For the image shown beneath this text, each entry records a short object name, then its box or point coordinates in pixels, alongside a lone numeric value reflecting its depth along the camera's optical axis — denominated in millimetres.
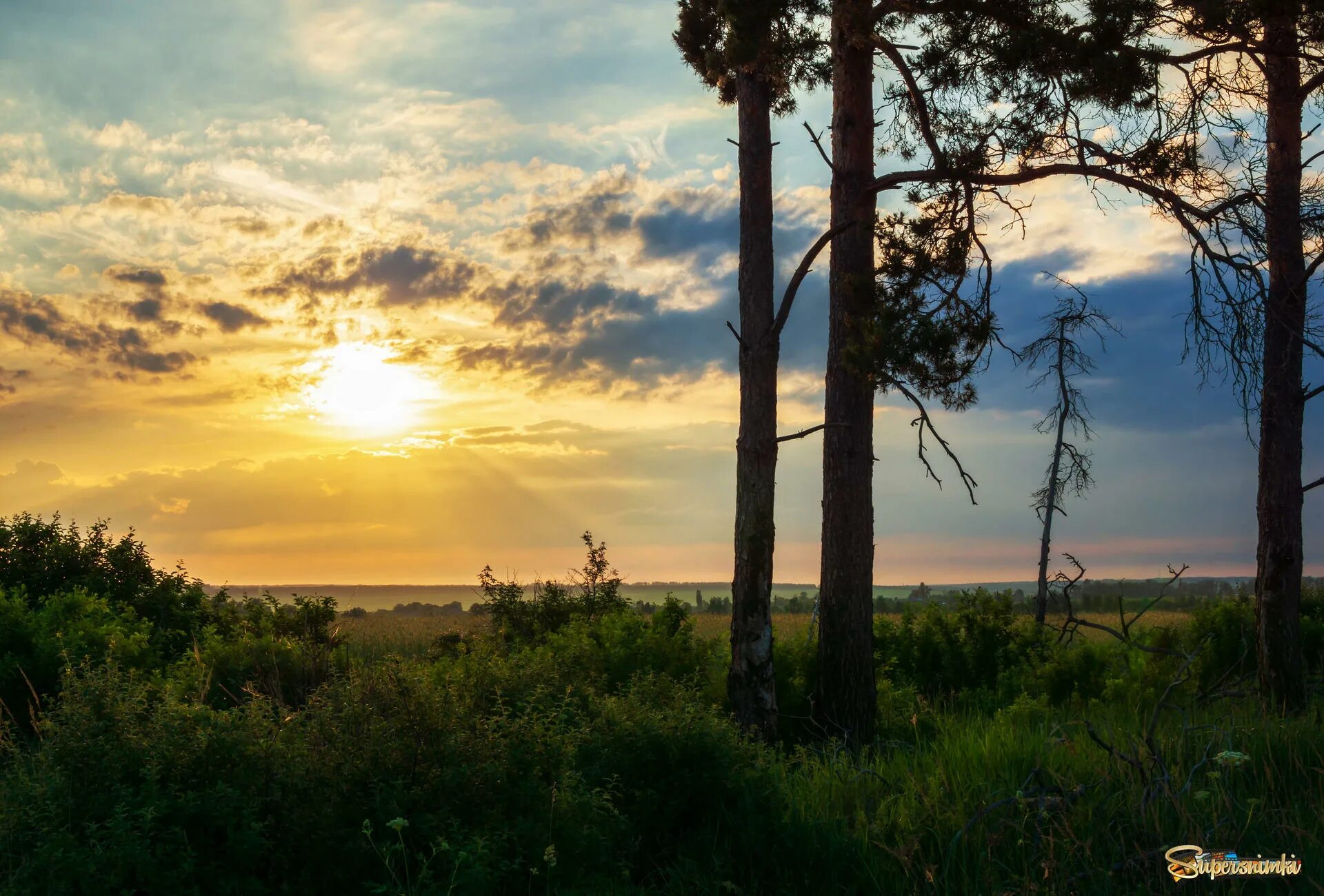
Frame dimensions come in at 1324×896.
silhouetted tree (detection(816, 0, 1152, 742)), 11391
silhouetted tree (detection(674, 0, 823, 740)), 11438
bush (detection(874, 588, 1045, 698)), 15062
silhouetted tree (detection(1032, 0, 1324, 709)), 11727
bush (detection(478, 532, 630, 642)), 17344
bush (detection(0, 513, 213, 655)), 17062
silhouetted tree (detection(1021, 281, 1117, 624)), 21922
